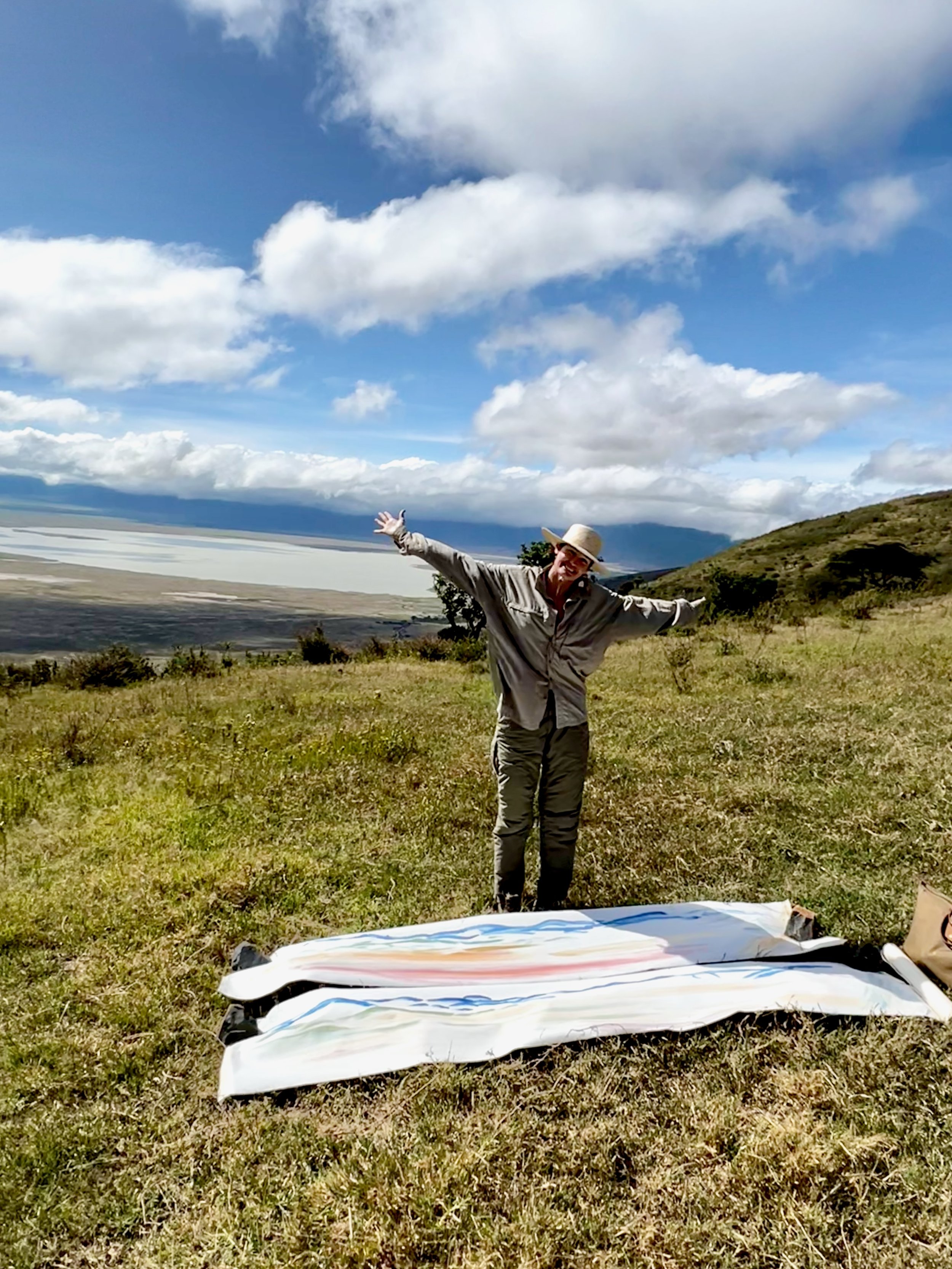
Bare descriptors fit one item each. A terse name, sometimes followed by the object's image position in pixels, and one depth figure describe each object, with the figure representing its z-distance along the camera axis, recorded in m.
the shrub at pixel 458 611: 33.81
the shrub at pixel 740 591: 37.22
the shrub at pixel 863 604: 20.88
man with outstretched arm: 4.55
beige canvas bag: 4.12
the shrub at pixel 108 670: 20.84
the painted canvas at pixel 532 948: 4.17
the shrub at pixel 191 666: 19.66
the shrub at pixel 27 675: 21.58
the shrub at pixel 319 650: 24.89
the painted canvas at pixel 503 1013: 3.56
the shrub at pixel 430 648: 22.05
